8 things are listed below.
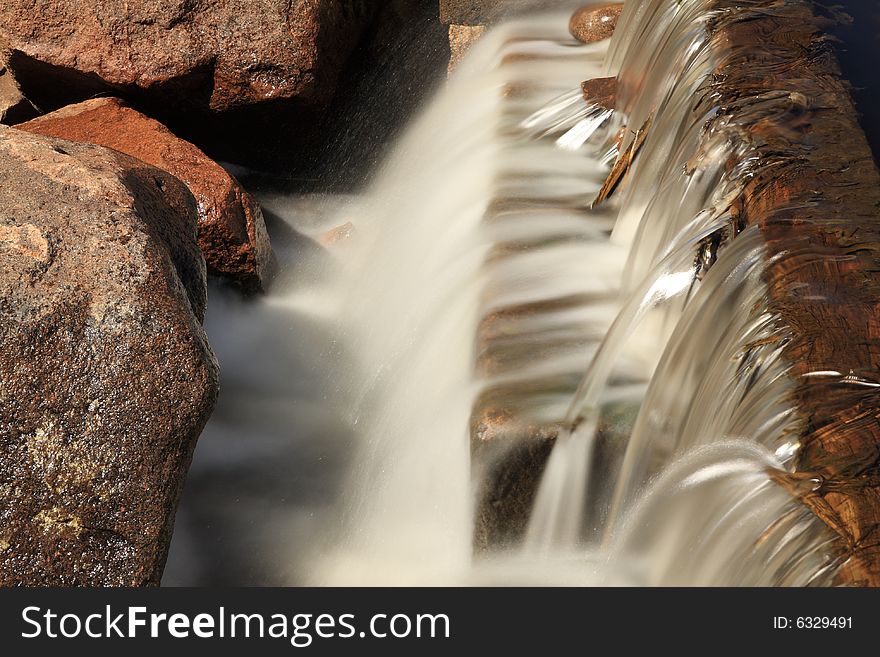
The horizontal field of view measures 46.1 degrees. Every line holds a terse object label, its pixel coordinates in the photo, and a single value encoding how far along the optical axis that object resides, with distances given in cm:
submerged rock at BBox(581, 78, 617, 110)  519
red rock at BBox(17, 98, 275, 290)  478
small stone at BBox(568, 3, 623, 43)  600
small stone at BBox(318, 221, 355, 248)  570
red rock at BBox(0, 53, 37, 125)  566
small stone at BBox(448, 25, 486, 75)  623
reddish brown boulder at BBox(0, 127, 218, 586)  299
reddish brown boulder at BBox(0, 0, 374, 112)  519
